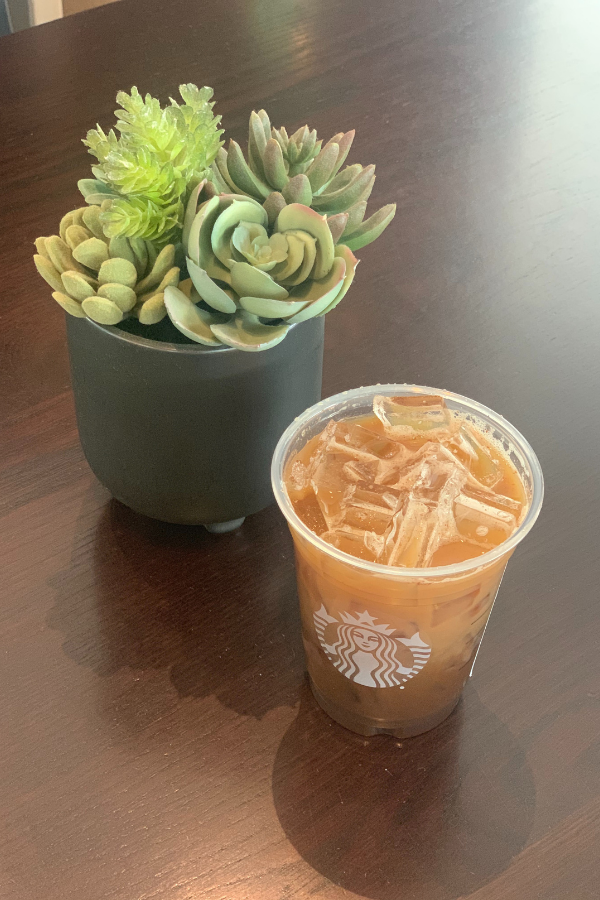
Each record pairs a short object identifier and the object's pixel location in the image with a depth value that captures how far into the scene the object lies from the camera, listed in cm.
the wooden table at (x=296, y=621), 51
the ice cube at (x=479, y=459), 56
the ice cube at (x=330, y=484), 53
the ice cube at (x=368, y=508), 52
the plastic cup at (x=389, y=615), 48
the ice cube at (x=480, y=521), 51
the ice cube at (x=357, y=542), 51
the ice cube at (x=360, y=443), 56
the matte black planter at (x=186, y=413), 55
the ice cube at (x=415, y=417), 57
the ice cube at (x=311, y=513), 53
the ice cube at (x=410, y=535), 50
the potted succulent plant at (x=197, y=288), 52
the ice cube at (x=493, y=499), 53
